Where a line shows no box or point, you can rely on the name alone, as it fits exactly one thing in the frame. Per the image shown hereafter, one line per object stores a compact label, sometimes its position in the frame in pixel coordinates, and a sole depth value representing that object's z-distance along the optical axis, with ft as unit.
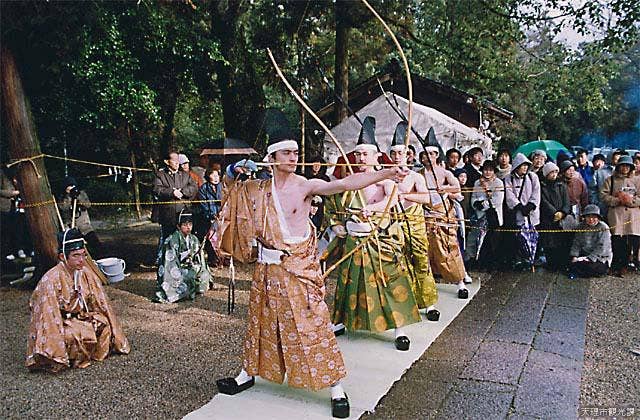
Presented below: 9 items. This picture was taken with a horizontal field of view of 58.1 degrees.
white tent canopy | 32.91
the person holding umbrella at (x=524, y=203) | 24.98
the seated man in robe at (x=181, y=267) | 21.02
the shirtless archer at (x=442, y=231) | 20.57
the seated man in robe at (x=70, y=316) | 14.10
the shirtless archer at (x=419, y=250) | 17.34
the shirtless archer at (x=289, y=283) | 11.52
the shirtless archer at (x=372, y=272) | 15.21
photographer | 23.93
